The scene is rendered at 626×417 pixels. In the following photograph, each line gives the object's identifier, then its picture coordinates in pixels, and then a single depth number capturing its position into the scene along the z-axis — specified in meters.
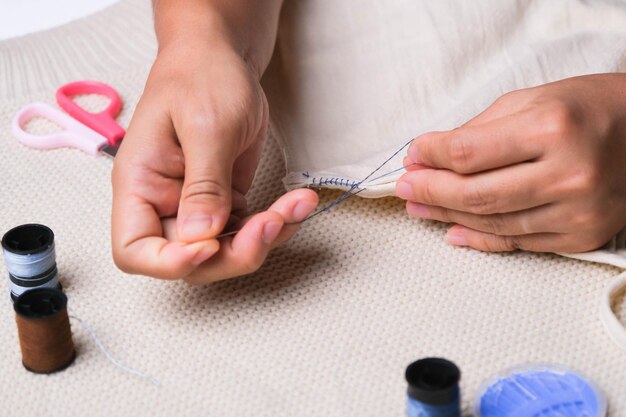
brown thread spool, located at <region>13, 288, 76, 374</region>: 0.60
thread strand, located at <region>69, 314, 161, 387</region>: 0.62
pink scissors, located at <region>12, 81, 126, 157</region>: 0.75
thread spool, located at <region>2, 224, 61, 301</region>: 0.63
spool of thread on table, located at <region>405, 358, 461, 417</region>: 0.56
